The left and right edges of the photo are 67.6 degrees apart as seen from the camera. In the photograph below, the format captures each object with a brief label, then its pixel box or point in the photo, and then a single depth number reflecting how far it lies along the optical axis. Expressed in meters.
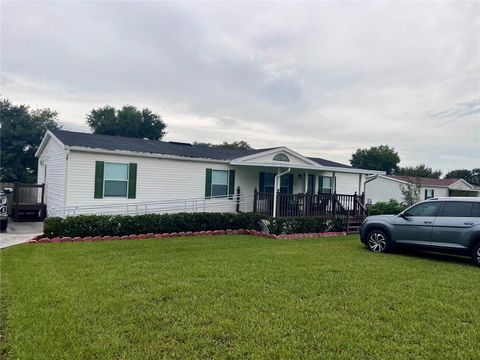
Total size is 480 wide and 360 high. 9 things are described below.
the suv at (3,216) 11.60
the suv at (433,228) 8.41
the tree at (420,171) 56.62
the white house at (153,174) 12.52
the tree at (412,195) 21.81
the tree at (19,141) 25.20
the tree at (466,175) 64.67
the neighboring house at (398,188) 35.47
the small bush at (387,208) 21.58
